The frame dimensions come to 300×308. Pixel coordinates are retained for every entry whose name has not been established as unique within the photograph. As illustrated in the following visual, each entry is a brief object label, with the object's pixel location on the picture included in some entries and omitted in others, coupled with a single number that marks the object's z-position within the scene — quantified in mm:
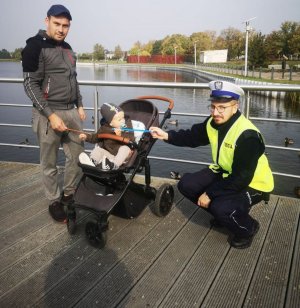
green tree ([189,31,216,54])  105375
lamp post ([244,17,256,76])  46738
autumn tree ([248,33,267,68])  42719
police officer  2693
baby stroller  2877
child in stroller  3057
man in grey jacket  2975
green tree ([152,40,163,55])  126875
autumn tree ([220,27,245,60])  79850
